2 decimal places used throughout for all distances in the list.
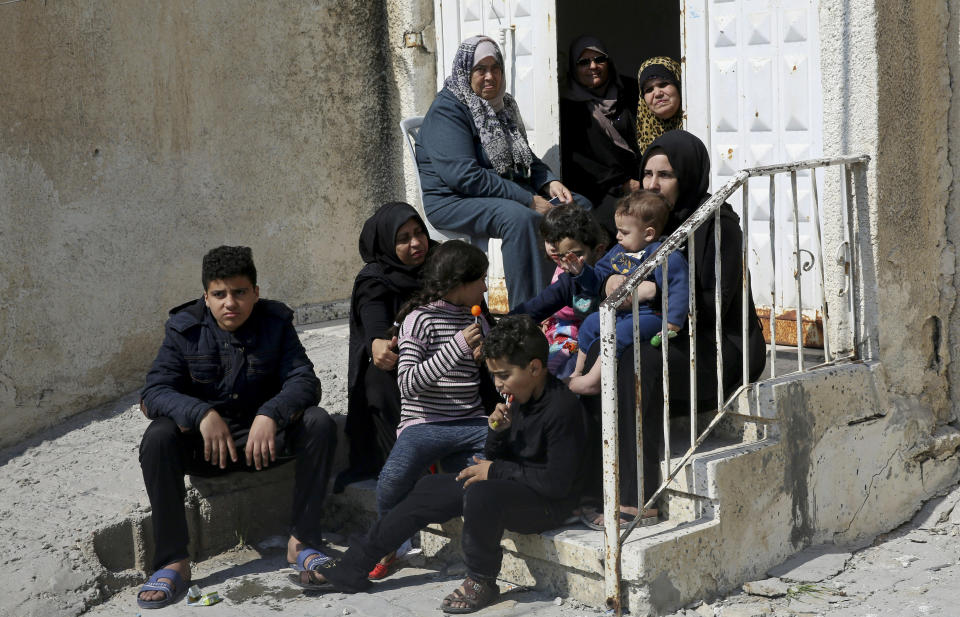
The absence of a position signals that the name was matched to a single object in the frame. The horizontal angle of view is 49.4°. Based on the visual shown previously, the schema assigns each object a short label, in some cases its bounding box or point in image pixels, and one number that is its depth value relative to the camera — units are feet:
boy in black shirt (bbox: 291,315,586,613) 11.39
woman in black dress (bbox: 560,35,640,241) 17.47
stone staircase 11.26
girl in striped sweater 12.69
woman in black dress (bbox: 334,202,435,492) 13.91
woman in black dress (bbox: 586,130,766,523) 11.58
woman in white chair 15.38
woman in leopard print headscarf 16.39
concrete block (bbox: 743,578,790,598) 11.83
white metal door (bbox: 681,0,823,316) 14.78
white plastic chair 16.38
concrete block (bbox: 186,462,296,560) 13.66
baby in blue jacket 11.82
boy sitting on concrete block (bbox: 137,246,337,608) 12.55
